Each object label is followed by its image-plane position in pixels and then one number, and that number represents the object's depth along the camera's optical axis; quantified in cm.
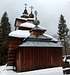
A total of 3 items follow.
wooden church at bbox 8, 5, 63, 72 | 1614
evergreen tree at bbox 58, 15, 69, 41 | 4300
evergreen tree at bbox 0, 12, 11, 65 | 3074
